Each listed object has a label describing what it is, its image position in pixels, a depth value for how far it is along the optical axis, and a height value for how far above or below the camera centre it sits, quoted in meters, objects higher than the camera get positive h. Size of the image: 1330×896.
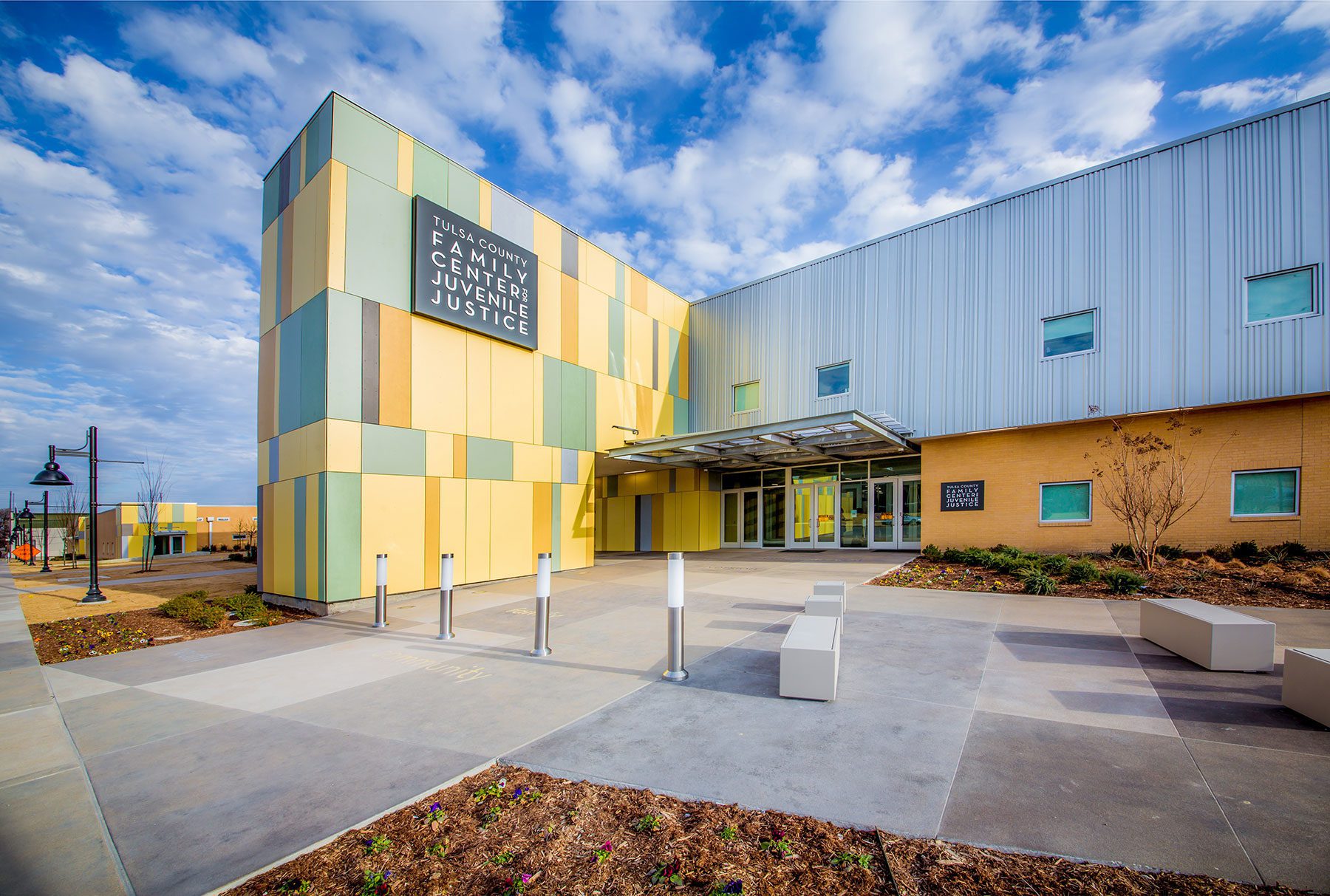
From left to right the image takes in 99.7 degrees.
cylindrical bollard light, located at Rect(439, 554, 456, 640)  7.74 -1.83
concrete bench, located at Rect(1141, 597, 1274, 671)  5.38 -1.67
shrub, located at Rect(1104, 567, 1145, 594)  9.93 -1.99
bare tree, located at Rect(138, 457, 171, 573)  23.17 -2.37
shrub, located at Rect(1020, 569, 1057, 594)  10.34 -2.13
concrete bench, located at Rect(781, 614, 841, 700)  4.87 -1.75
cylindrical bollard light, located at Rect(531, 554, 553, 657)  6.59 -1.76
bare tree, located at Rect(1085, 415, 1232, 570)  12.36 -0.15
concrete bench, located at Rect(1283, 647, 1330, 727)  4.11 -1.60
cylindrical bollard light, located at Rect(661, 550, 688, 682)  5.50 -1.66
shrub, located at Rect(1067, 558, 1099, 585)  10.79 -2.00
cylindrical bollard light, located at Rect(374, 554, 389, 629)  8.80 -2.03
